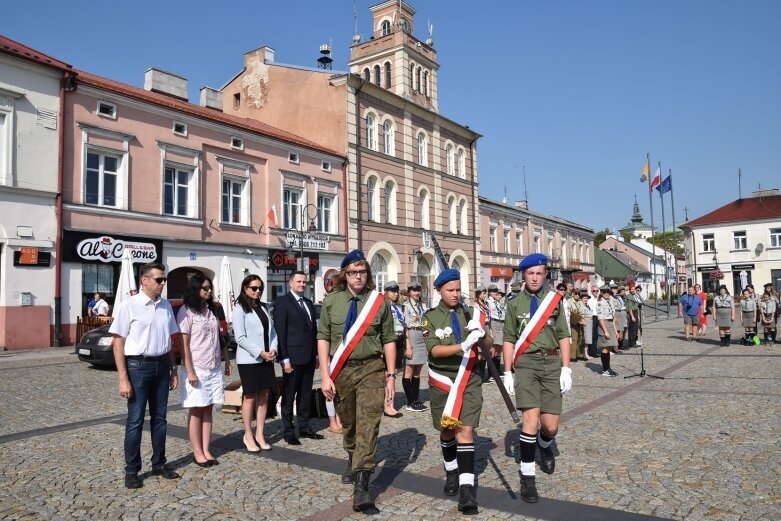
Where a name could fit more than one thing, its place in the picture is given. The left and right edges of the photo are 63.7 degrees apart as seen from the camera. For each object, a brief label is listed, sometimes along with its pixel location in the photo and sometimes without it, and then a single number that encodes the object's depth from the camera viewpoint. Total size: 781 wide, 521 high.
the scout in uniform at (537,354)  5.33
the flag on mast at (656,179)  38.28
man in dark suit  7.20
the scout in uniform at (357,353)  5.03
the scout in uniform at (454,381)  4.86
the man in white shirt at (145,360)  5.49
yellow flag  40.97
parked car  13.96
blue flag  38.47
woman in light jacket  6.64
